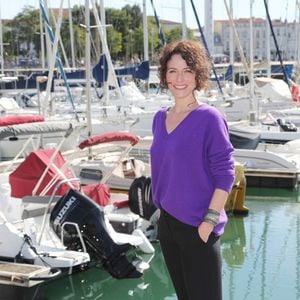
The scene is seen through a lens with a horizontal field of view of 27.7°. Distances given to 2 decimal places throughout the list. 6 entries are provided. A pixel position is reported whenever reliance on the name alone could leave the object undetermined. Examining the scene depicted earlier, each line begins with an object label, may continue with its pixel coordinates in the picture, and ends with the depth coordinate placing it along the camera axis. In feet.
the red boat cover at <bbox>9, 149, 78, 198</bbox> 22.95
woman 8.23
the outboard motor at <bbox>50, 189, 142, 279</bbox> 17.76
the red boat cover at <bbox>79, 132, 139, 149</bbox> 22.57
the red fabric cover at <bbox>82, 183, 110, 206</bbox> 24.27
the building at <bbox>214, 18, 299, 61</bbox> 151.23
